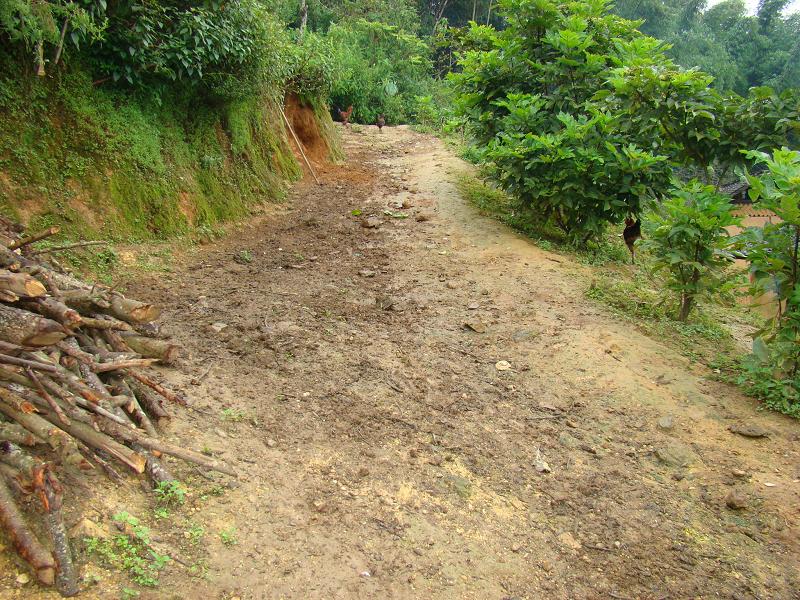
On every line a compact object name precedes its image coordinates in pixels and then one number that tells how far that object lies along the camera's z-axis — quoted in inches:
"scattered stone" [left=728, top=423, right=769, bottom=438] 164.9
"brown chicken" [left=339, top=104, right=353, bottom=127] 708.0
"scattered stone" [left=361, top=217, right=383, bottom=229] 337.7
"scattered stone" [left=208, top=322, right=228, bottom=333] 196.1
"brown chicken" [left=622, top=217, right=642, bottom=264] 299.9
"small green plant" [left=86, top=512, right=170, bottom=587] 97.3
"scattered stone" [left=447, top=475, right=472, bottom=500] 142.5
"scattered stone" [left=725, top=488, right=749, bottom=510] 141.9
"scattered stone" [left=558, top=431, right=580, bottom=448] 164.7
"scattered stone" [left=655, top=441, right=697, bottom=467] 158.2
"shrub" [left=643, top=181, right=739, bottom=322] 208.2
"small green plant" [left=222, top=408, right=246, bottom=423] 150.8
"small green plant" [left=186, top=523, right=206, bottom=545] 109.8
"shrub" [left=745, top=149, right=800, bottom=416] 168.9
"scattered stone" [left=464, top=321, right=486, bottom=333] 225.0
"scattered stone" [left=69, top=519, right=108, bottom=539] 97.9
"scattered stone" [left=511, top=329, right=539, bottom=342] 218.8
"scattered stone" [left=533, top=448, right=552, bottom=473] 154.7
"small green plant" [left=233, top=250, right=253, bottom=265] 265.6
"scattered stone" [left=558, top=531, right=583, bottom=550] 132.0
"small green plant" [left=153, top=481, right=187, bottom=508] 114.7
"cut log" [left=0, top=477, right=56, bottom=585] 88.6
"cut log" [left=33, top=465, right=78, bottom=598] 90.1
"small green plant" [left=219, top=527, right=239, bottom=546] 112.6
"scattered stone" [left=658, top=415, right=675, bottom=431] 169.9
